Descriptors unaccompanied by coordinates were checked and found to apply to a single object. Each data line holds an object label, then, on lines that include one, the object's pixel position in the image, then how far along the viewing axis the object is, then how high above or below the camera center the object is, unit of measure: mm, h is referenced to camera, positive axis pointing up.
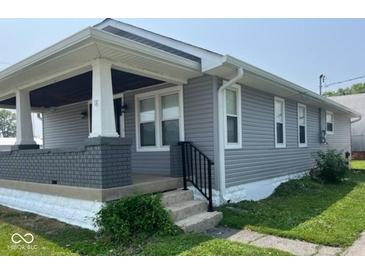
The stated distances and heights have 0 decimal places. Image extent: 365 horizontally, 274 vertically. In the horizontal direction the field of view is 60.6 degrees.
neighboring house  24050 +507
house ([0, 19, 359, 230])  4977 +398
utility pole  31378 +6042
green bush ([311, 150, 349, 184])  9747 -925
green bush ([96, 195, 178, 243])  4285 -1080
